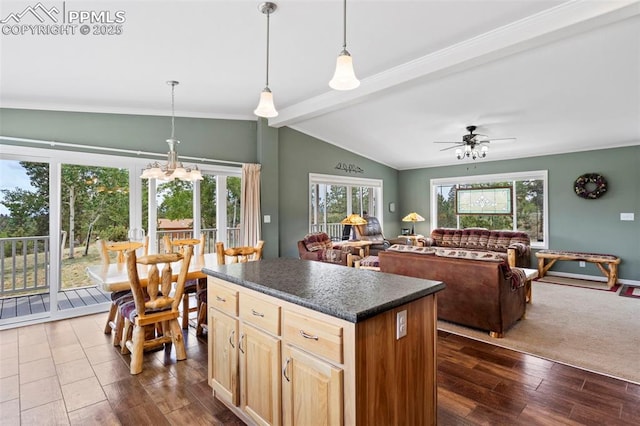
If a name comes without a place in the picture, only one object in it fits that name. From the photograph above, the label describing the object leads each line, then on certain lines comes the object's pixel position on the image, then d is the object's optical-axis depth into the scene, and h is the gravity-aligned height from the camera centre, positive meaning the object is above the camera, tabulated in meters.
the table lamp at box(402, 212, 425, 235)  7.74 -0.12
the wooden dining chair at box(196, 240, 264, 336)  3.12 -0.47
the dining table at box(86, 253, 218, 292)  2.60 -0.53
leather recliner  6.97 -0.48
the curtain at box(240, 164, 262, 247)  5.46 +0.12
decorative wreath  5.96 +0.51
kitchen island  1.38 -0.66
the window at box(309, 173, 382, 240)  6.96 +0.33
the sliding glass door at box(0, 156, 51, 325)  3.97 -0.31
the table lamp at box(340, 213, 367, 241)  6.61 -0.15
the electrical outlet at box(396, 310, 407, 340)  1.52 -0.53
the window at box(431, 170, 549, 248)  6.84 +0.24
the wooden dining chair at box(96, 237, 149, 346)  3.17 -1.00
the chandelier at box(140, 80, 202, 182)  3.25 +0.43
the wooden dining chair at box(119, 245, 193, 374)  2.54 -0.81
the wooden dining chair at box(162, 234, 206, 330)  3.51 -0.77
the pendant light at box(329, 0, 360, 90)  1.94 +0.86
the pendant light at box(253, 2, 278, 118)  2.28 +0.76
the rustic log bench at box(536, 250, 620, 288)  5.48 -0.84
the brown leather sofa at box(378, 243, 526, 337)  3.27 -0.82
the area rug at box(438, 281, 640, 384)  2.79 -1.28
